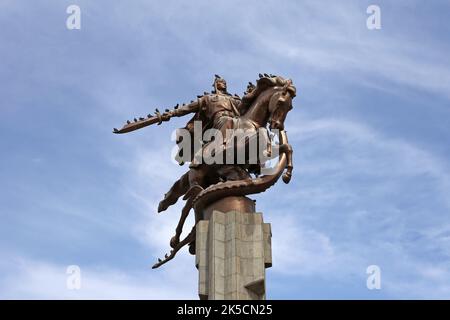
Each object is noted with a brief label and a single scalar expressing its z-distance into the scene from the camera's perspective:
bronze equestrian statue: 22.14
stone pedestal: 20.17
